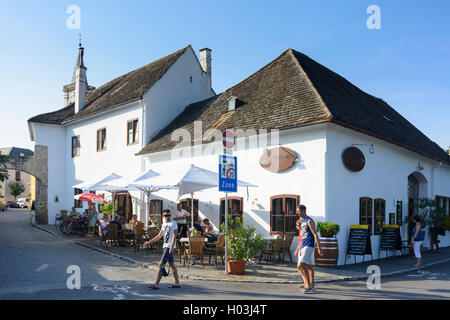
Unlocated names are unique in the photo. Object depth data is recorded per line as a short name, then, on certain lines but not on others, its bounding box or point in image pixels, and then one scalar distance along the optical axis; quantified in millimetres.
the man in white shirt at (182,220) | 14770
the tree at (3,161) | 14773
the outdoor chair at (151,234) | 14850
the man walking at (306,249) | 9080
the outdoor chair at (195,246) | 12242
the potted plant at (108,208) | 21984
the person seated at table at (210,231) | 13812
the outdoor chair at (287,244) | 13383
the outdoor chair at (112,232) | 16594
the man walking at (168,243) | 9227
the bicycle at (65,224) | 22422
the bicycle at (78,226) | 21891
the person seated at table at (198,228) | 14205
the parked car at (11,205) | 65875
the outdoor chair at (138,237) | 15672
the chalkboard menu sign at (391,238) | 15180
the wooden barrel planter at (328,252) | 12797
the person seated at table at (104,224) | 17500
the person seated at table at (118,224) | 17203
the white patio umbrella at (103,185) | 17203
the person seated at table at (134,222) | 17402
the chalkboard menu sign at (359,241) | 13348
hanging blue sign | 11352
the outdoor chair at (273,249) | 13180
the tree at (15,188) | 73938
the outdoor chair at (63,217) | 22809
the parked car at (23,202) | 65762
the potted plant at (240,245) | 11477
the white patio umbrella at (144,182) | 14158
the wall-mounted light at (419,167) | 19058
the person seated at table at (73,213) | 23128
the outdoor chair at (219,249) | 12672
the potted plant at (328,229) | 12743
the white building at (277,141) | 13969
